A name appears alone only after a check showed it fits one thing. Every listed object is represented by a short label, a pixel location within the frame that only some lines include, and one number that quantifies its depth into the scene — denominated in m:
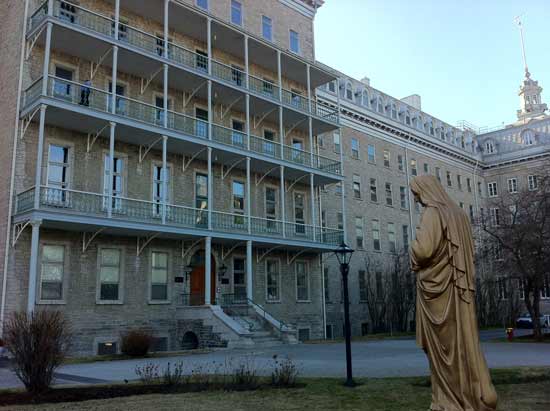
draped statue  5.51
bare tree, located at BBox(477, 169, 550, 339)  25.81
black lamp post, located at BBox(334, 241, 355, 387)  12.64
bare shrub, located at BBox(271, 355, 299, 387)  10.85
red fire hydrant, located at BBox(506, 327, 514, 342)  27.14
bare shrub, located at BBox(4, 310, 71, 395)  9.87
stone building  20.91
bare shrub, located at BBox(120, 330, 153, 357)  18.97
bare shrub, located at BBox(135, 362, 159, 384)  11.00
